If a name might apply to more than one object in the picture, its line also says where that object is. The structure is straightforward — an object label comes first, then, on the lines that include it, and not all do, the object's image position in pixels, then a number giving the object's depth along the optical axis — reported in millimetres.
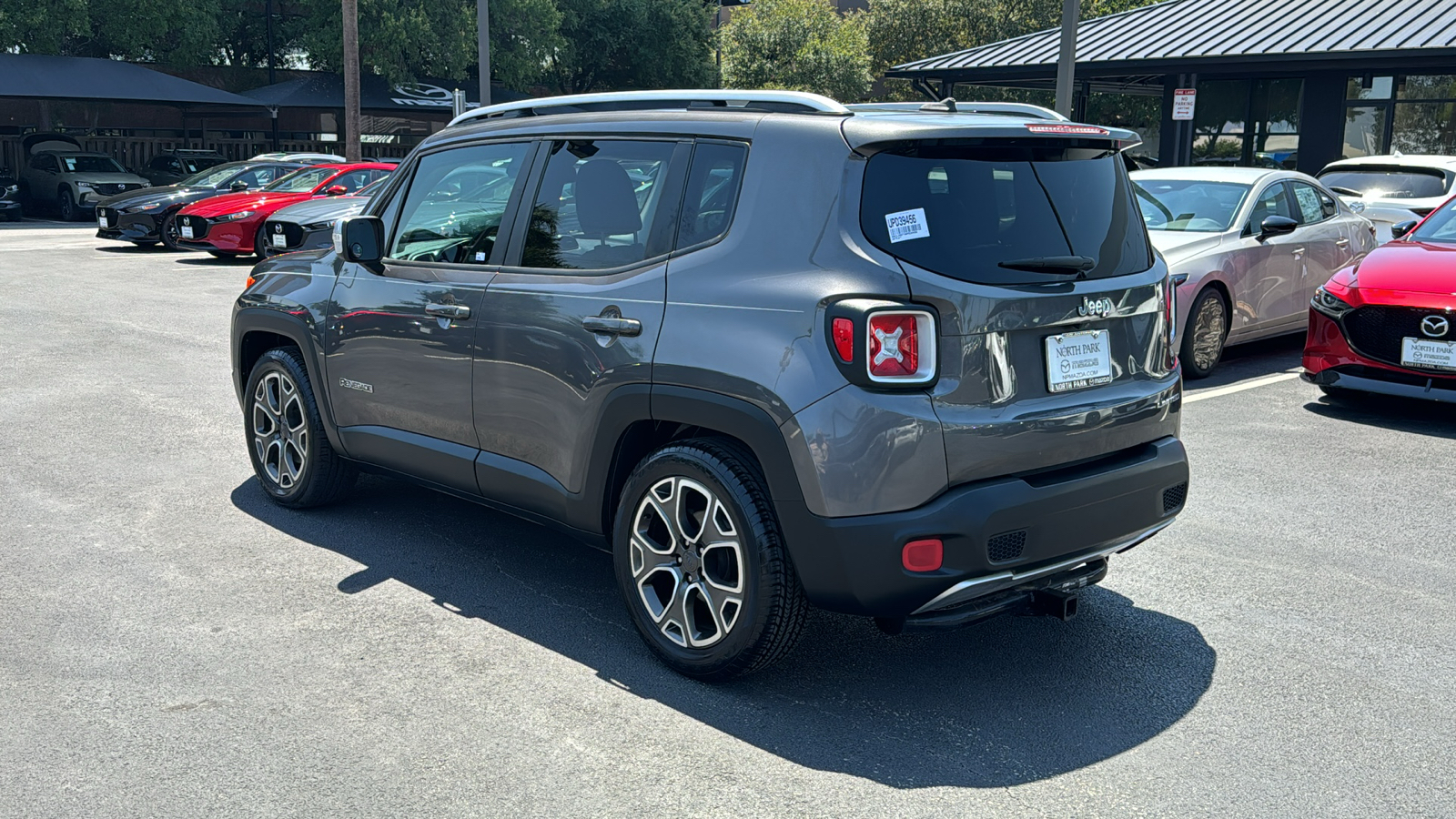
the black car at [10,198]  28188
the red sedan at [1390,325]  7742
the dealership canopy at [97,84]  30844
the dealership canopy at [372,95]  36156
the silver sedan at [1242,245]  9469
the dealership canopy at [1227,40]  19828
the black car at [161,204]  19891
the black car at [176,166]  31250
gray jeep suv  3627
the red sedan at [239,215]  18188
